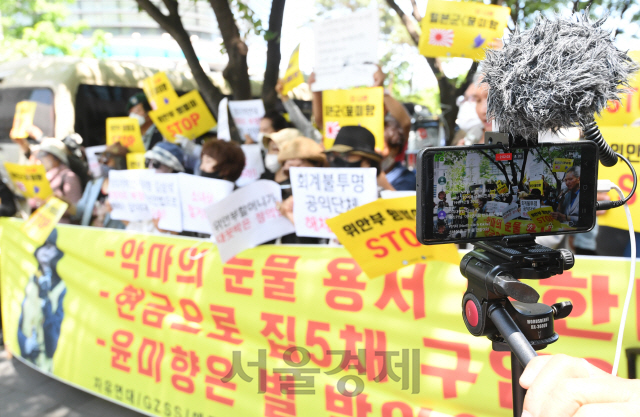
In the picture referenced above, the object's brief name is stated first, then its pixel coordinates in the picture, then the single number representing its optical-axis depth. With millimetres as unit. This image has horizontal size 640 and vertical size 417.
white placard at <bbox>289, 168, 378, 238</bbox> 2414
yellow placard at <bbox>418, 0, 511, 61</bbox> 3283
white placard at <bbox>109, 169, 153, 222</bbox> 3410
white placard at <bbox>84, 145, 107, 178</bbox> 4223
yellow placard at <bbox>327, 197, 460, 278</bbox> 1956
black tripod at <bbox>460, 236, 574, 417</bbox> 843
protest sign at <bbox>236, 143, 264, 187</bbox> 3951
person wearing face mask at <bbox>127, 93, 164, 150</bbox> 5115
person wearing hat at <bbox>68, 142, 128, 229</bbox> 4059
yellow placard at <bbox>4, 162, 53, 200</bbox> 3936
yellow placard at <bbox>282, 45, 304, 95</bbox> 3687
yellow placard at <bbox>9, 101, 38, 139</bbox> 4539
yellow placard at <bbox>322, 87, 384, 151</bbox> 3105
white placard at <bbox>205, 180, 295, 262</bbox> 2459
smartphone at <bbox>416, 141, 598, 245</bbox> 982
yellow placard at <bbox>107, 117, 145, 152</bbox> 4164
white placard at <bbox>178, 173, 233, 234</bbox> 2832
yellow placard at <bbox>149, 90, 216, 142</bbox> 4078
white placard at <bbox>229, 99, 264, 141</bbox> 4254
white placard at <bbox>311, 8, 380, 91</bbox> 3066
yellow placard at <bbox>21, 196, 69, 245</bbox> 3355
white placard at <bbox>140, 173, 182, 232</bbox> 3131
